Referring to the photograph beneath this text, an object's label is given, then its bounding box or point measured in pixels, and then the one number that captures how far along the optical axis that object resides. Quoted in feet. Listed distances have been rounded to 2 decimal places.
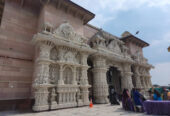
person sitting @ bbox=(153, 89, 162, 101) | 20.35
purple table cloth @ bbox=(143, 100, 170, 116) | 17.10
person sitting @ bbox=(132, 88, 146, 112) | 20.51
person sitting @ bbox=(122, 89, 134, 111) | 21.94
